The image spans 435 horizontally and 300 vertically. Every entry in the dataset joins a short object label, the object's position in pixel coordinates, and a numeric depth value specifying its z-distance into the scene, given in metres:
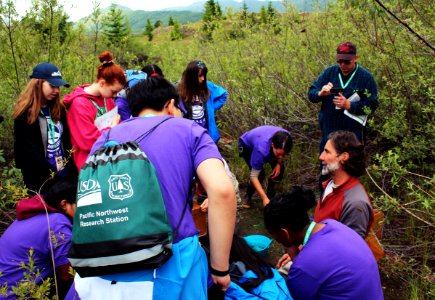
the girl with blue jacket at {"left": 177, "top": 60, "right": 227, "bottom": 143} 3.78
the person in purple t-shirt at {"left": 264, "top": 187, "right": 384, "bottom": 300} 1.88
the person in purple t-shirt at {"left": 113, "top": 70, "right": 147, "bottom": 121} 3.46
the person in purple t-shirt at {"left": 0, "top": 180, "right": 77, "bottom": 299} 2.22
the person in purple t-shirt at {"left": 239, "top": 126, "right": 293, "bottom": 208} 3.79
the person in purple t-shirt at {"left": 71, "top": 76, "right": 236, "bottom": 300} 1.40
